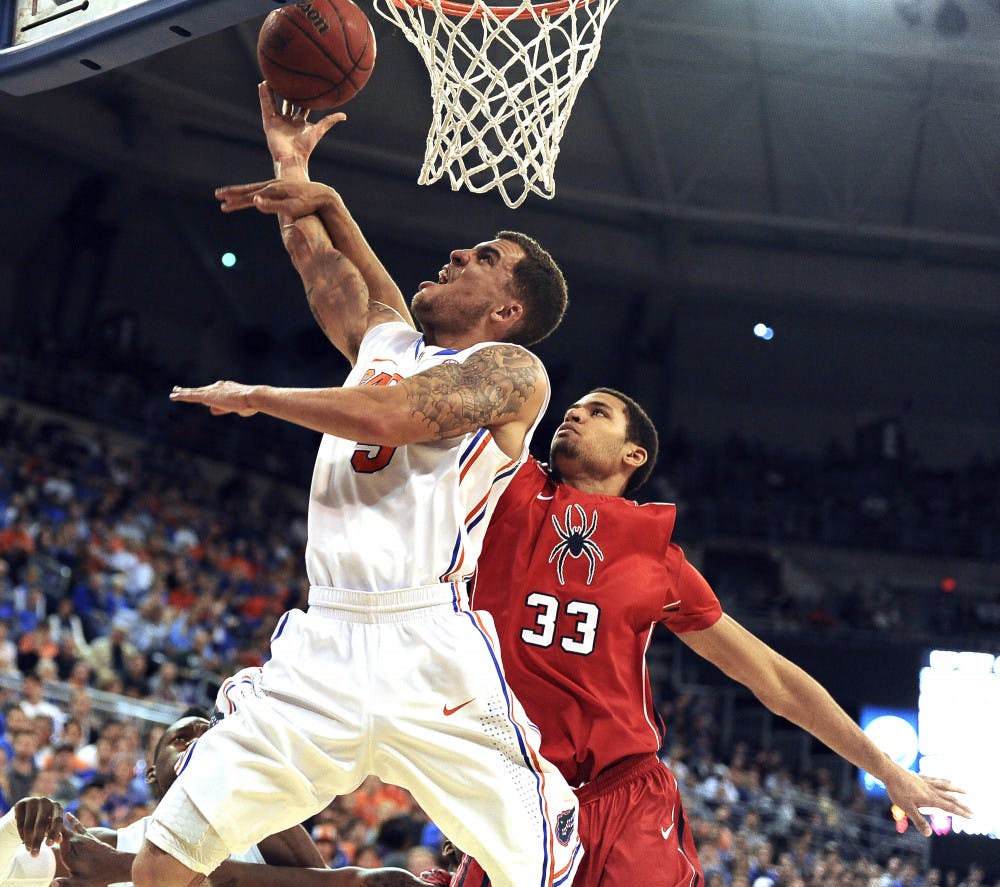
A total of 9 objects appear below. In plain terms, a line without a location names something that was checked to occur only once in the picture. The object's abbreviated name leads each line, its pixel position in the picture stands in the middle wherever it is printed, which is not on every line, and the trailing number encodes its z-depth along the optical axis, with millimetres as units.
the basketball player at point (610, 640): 3480
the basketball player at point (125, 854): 3219
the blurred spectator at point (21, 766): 7070
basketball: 3746
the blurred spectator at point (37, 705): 8133
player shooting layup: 2830
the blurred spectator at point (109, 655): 9586
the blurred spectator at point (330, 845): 7223
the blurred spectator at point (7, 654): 8453
